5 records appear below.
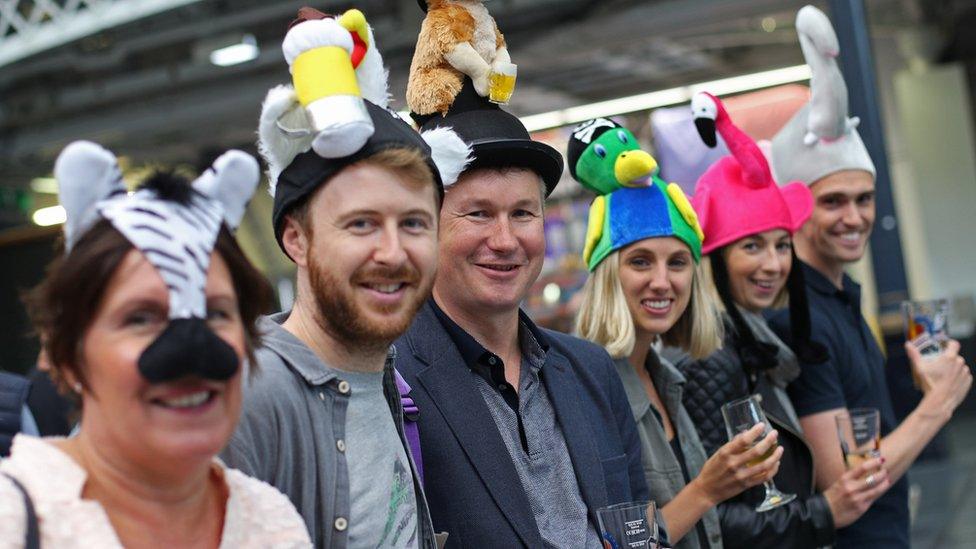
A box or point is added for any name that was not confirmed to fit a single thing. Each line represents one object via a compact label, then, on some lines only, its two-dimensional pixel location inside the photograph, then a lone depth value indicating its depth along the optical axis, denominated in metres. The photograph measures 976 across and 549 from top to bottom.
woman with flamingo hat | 3.27
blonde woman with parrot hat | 3.02
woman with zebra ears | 1.38
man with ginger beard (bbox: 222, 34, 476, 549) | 1.86
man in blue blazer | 2.33
